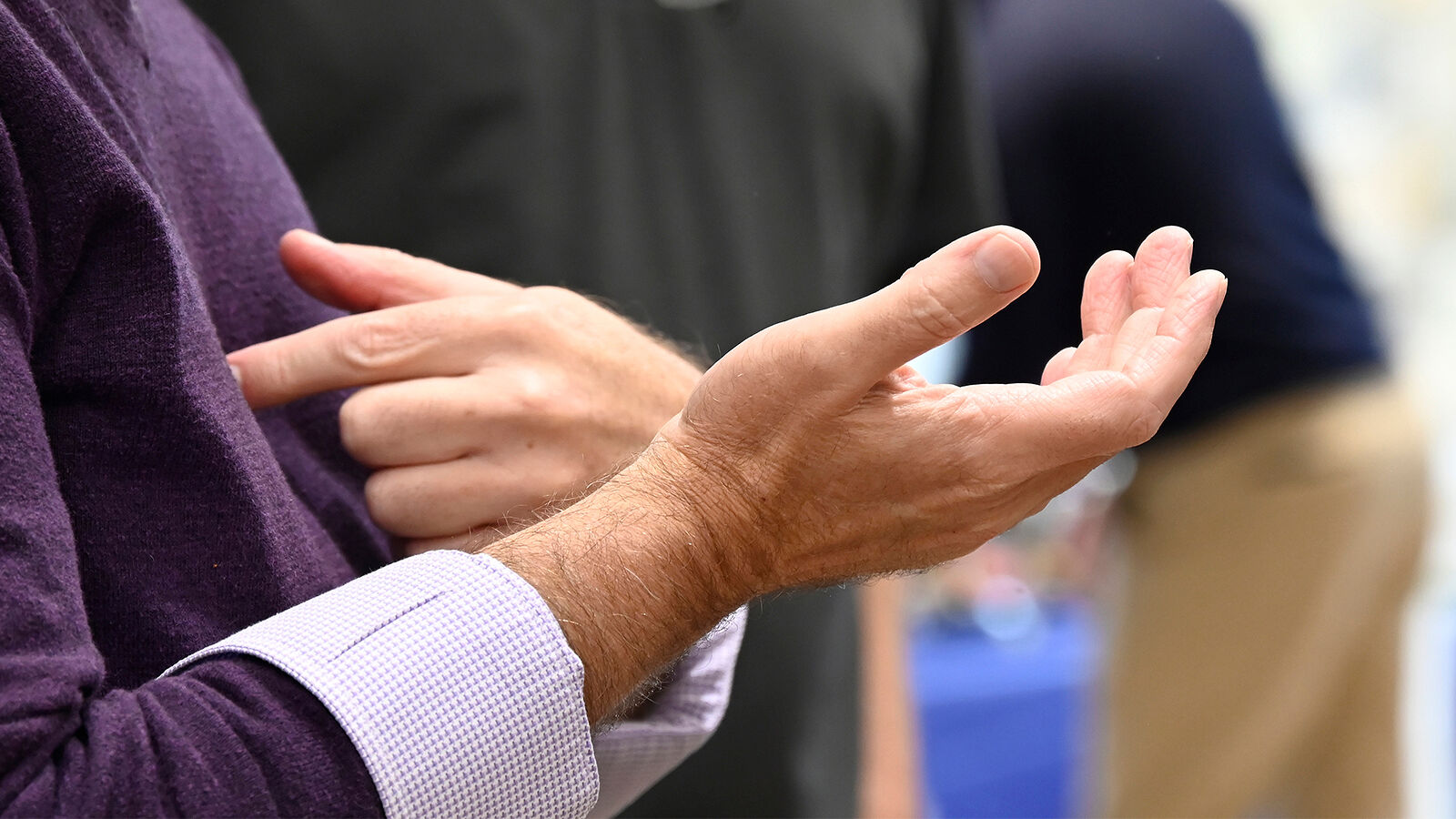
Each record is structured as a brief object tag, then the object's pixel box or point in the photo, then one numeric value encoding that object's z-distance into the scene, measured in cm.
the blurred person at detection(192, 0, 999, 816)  178
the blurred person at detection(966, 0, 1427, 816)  269
